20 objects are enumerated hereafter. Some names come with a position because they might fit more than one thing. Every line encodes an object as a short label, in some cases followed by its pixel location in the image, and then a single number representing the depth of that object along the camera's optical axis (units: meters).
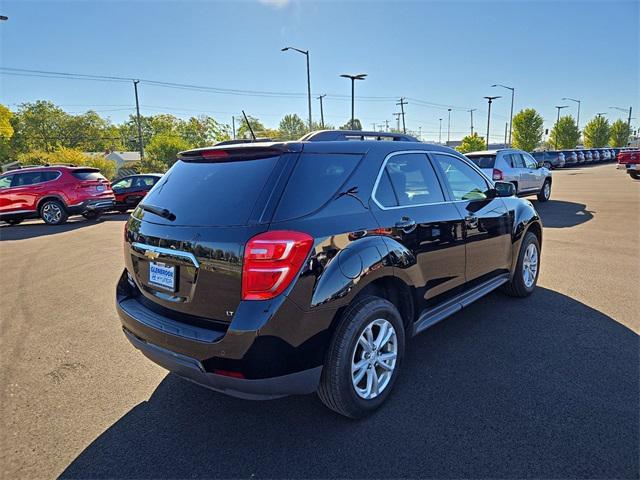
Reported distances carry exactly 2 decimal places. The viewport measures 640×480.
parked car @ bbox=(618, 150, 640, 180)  21.57
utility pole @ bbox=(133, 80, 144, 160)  37.11
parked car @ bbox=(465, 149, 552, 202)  11.95
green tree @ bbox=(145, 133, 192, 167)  53.94
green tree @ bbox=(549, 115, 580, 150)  77.31
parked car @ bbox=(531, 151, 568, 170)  39.16
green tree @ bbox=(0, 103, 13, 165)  52.96
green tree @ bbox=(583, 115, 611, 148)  84.00
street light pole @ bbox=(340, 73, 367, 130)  29.90
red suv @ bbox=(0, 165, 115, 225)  12.44
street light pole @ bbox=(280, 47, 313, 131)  28.62
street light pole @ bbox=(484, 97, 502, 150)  44.75
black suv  2.17
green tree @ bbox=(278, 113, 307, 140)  118.69
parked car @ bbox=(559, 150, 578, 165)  43.15
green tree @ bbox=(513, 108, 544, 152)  69.00
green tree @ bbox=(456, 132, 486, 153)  60.91
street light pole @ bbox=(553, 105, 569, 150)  69.44
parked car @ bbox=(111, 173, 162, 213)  15.27
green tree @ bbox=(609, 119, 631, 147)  93.00
